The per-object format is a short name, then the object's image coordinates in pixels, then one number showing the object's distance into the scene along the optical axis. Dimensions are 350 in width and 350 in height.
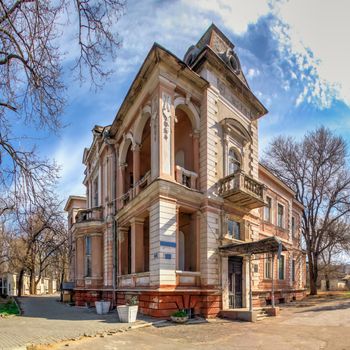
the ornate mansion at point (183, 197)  14.61
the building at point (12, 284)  52.31
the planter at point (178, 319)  13.09
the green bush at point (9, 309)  16.53
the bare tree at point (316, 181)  31.73
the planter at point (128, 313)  12.81
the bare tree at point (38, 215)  7.53
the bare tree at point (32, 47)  5.93
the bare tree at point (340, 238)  30.84
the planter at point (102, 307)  16.16
